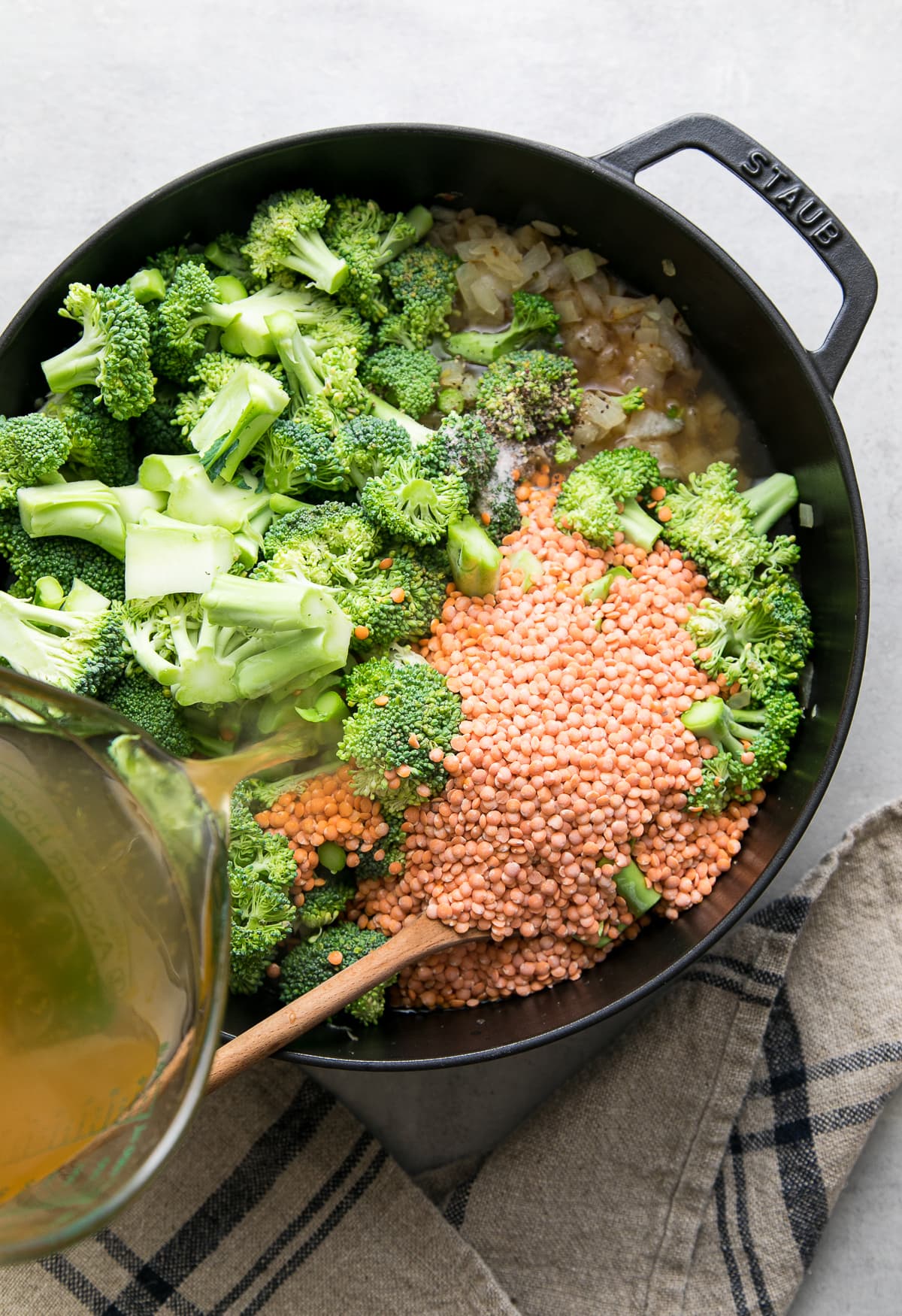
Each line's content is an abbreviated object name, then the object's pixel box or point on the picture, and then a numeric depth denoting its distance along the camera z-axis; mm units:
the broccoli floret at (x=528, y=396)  781
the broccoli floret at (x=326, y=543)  754
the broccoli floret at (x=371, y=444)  763
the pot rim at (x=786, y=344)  747
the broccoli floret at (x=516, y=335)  796
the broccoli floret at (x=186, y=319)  762
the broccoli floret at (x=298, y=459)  759
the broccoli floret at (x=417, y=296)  790
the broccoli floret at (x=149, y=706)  754
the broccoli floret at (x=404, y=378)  784
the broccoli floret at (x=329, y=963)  771
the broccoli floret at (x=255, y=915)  755
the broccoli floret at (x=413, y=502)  756
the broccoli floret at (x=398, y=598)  758
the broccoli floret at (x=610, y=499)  777
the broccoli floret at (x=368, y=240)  783
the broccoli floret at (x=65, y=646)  744
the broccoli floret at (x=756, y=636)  777
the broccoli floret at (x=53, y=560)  760
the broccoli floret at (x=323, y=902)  773
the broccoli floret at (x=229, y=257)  791
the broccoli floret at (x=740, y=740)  766
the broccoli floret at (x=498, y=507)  778
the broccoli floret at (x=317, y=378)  765
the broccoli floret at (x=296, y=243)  776
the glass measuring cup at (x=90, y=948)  659
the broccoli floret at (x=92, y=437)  762
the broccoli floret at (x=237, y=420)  751
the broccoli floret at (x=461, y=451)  764
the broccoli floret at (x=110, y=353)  749
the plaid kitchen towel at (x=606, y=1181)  802
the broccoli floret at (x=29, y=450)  748
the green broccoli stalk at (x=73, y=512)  750
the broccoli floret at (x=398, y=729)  748
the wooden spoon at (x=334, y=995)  732
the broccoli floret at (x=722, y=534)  785
